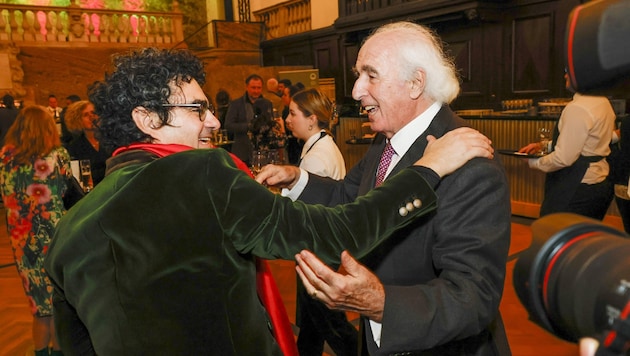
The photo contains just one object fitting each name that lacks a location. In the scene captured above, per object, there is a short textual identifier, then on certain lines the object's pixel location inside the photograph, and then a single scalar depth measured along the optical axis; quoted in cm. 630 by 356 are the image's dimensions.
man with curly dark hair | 112
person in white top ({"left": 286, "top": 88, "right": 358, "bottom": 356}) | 288
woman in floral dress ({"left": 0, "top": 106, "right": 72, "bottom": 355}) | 297
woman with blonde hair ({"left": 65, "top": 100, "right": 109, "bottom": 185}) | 377
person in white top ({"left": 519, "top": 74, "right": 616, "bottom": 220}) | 335
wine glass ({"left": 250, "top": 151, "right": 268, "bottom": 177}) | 279
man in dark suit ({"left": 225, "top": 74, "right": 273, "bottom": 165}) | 624
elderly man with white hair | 118
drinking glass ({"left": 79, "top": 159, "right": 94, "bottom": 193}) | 346
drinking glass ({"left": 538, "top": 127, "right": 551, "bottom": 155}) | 389
